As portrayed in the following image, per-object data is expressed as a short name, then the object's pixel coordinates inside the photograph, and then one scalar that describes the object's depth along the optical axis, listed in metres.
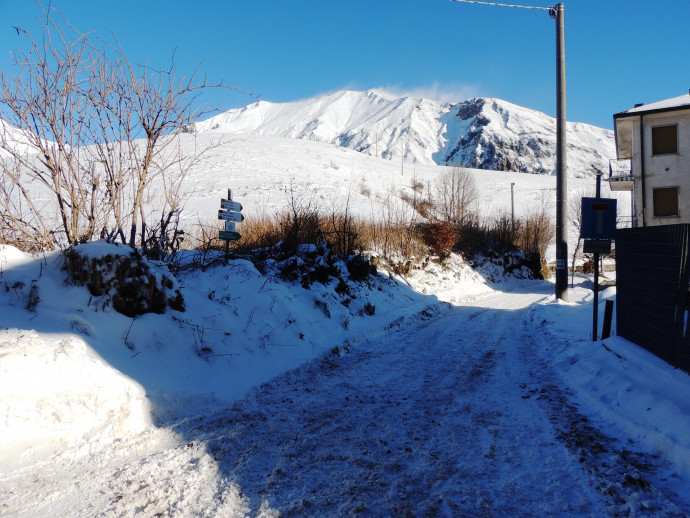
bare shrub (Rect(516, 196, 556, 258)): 34.50
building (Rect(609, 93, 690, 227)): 21.48
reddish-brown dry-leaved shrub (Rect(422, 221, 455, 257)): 21.59
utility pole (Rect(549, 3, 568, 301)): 13.53
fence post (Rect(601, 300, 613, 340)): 6.63
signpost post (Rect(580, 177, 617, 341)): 6.80
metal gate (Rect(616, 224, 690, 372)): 4.35
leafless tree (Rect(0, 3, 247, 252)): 5.17
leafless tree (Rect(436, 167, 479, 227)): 28.11
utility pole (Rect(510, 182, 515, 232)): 31.91
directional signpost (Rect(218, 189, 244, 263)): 7.88
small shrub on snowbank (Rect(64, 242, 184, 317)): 4.87
